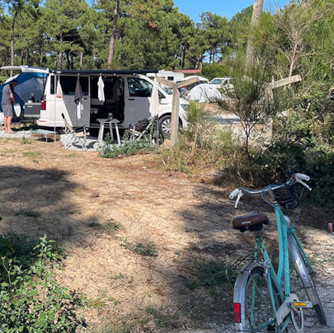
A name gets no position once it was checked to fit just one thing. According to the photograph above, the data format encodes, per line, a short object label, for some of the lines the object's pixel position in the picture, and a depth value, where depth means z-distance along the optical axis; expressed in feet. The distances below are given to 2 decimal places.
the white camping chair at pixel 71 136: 36.83
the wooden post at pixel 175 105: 31.73
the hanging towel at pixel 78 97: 37.76
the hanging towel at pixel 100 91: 37.29
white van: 40.19
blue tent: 59.31
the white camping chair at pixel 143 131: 36.12
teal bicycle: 9.70
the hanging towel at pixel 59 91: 38.55
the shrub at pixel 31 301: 10.36
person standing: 43.01
